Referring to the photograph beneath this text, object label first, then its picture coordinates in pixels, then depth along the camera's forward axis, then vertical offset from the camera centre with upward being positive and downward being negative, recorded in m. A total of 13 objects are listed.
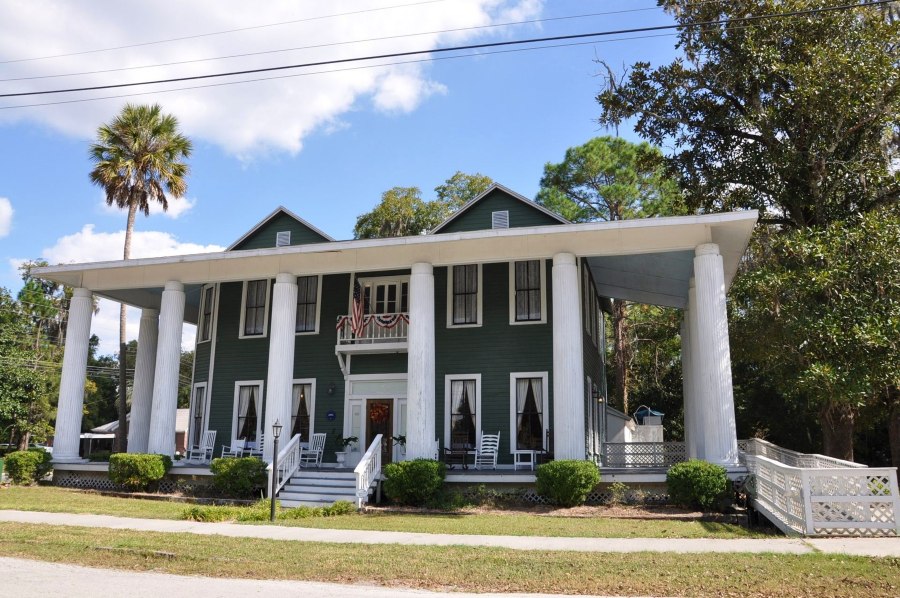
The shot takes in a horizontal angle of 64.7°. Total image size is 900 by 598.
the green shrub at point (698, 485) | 13.83 -0.96
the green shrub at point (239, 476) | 16.77 -1.05
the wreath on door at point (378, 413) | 20.12 +0.53
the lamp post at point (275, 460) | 13.71 -0.57
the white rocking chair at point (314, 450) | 19.72 -0.51
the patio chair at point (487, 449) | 18.40 -0.41
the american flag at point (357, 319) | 19.66 +3.07
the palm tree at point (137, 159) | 27.94 +10.63
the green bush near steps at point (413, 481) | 15.64 -1.06
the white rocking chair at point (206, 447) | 21.03 -0.49
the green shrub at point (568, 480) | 14.84 -0.96
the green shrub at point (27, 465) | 19.55 -0.98
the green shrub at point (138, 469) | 18.02 -0.99
